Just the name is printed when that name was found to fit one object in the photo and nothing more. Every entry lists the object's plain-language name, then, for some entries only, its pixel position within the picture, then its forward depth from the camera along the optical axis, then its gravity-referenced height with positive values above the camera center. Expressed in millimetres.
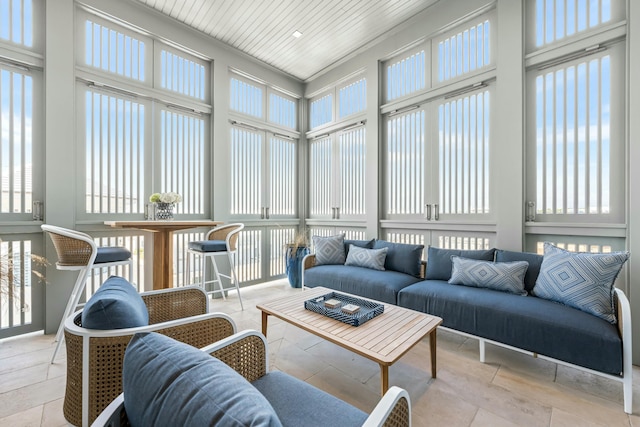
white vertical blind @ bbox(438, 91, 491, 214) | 3123 +692
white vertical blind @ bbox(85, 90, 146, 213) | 3105 +703
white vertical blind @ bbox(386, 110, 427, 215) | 3660 +689
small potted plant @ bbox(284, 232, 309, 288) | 4445 -737
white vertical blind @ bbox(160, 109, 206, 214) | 3648 +764
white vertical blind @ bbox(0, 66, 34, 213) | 2639 +710
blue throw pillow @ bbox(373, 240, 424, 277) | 3244 -525
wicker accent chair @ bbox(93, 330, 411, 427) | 786 -612
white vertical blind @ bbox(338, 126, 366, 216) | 4332 +684
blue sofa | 1715 -755
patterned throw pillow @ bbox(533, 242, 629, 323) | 1931 -487
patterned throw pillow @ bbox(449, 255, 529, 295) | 2421 -551
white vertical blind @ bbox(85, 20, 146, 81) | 3096 +1889
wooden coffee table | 1557 -754
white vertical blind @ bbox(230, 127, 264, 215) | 4312 +684
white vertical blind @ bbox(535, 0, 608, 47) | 2449 +1804
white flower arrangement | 3029 +174
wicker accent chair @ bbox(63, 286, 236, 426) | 1192 -642
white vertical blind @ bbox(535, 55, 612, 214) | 2436 +687
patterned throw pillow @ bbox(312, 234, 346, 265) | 3786 -493
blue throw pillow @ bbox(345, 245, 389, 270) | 3402 -547
